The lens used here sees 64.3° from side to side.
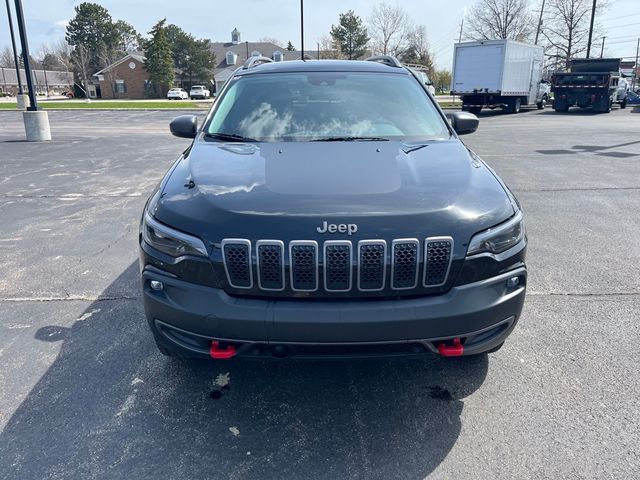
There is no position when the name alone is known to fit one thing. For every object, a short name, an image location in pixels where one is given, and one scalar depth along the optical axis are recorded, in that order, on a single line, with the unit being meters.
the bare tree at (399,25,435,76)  69.12
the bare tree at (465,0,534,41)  59.05
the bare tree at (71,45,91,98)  76.01
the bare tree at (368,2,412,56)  66.19
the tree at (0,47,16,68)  111.10
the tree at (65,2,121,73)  80.50
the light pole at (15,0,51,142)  13.83
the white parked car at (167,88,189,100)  60.50
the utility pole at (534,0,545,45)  53.87
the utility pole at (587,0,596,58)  38.78
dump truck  27.12
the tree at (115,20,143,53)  86.75
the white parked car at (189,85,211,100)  62.91
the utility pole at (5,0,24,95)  17.81
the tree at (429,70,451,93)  66.96
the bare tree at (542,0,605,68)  51.53
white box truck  25.69
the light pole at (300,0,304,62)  35.12
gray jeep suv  2.27
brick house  73.00
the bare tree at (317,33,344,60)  55.97
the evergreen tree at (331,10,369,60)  68.56
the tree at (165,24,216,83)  74.75
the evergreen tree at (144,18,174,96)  68.06
